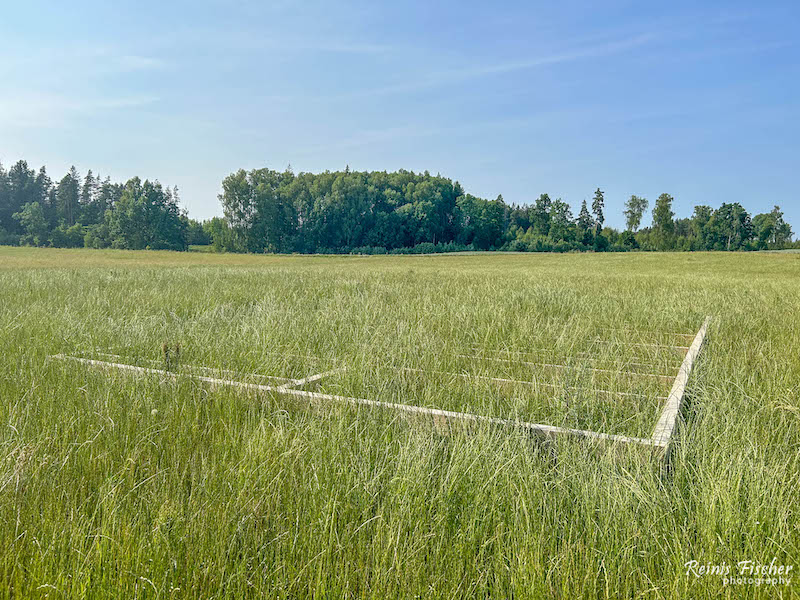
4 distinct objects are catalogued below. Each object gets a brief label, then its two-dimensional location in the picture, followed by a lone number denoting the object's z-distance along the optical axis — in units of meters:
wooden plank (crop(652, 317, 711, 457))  2.35
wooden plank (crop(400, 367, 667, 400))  3.21
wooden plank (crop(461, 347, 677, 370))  4.35
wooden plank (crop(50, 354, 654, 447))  2.34
